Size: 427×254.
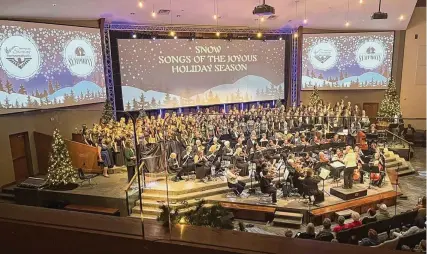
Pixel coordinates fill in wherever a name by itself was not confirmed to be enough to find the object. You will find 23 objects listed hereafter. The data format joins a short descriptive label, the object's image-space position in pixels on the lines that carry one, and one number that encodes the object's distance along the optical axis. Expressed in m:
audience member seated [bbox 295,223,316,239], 5.86
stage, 8.45
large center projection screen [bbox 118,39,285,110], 14.04
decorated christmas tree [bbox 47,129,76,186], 8.54
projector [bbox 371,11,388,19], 10.45
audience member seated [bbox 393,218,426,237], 4.80
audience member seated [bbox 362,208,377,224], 6.73
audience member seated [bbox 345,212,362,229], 6.66
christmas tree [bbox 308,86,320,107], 15.71
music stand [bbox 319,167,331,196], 8.66
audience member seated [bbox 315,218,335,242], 5.70
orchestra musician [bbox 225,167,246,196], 9.06
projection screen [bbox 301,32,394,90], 16.06
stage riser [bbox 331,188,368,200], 8.83
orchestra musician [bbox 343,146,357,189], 8.95
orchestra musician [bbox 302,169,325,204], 8.40
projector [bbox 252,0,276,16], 8.51
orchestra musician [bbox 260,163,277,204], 8.73
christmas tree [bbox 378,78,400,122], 14.55
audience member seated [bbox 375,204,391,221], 7.08
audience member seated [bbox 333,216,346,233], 6.57
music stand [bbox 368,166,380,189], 8.98
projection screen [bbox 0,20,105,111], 9.78
